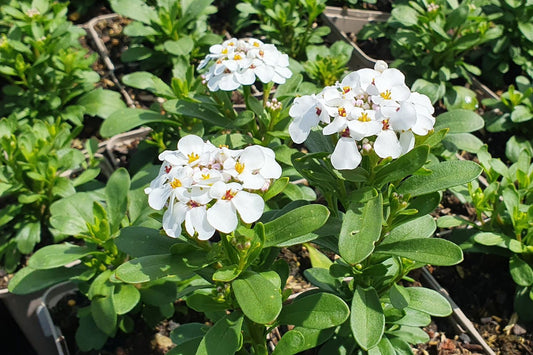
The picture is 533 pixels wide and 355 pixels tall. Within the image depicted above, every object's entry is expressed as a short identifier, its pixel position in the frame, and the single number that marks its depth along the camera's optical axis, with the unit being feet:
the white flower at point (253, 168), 1.14
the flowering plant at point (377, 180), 1.15
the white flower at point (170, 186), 1.13
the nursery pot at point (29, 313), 1.54
